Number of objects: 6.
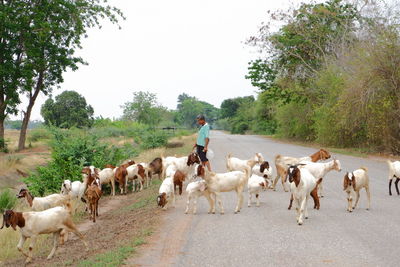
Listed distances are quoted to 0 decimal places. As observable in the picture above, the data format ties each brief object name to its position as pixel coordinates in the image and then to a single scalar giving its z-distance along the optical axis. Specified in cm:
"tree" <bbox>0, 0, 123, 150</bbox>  2931
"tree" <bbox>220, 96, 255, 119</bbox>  11056
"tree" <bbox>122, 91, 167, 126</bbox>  7550
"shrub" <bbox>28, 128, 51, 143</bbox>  4151
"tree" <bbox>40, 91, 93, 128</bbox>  6725
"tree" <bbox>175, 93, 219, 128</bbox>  15320
